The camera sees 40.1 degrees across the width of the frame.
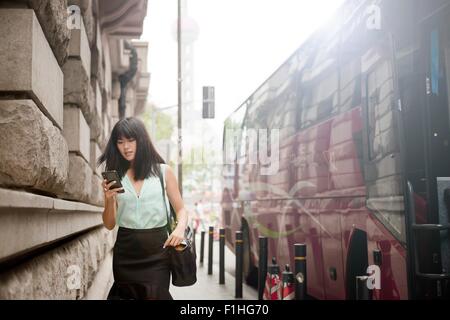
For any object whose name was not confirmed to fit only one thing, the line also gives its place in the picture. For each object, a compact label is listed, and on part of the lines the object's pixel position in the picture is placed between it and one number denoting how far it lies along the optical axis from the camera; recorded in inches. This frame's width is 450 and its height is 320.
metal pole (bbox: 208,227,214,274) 391.9
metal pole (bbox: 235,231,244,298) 317.0
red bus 150.4
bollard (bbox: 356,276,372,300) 179.8
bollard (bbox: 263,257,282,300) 238.8
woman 116.3
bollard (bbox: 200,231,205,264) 447.8
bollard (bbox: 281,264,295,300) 225.0
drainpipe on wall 420.0
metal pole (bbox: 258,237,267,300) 292.0
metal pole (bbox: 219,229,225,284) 354.0
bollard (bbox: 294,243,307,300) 214.8
